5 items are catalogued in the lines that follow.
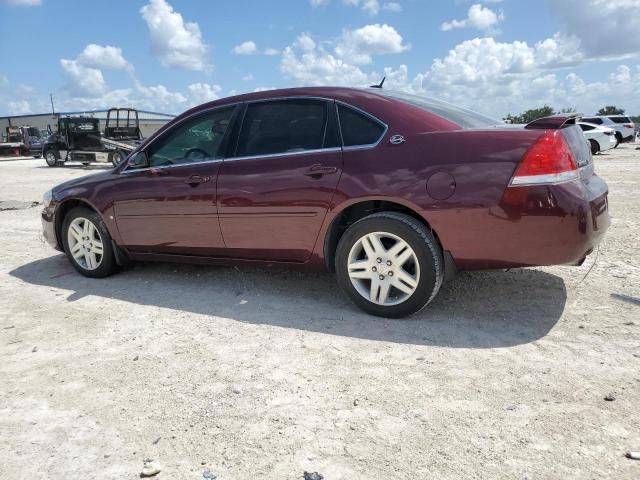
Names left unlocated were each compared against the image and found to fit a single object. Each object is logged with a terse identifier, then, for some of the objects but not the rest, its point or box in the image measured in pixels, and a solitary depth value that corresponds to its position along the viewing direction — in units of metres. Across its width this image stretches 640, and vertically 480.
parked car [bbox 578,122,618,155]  20.98
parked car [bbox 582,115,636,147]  23.97
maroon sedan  3.06
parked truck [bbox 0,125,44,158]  33.84
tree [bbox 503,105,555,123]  51.59
